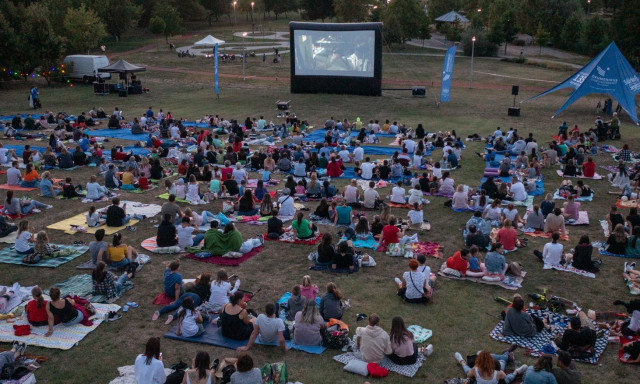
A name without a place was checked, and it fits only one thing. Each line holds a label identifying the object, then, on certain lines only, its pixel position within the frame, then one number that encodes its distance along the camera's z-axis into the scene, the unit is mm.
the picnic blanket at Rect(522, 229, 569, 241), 15055
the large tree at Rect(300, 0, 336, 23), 73062
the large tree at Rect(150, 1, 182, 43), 67812
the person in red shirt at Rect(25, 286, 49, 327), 10216
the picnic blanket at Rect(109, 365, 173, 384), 8820
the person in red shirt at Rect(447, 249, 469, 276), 12641
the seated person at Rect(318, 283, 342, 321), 10562
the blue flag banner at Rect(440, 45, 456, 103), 31812
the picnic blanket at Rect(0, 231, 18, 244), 14633
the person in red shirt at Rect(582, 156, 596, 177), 20500
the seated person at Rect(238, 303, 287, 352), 9672
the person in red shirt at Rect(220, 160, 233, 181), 19281
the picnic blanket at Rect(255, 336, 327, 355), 9695
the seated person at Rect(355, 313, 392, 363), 9188
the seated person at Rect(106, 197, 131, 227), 15484
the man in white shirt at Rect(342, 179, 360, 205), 17364
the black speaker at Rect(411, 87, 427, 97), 38281
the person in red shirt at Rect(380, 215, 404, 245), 14117
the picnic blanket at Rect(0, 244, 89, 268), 13211
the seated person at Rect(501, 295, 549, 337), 10016
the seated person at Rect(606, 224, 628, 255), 13781
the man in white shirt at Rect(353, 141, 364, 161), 22328
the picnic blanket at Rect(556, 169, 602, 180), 20516
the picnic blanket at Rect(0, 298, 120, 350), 9836
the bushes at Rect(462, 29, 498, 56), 59500
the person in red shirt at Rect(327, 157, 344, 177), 21000
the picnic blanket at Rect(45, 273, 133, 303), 11508
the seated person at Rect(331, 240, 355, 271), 12891
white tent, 47319
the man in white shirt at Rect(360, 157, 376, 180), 20562
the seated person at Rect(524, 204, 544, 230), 15531
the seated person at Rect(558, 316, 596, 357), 9414
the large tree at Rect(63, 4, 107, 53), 49344
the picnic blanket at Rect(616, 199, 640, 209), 17516
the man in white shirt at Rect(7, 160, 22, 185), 19250
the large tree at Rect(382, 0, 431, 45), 61312
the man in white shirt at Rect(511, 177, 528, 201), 17900
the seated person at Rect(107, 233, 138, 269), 12773
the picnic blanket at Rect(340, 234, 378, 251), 14375
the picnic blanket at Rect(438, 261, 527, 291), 12195
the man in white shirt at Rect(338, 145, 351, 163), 22672
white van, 44144
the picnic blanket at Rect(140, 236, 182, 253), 13984
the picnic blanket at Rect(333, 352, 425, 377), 9058
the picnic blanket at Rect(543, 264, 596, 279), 12750
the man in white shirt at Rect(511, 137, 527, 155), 23250
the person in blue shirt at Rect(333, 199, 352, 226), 15758
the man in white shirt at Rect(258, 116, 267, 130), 28750
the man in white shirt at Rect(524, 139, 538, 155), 22641
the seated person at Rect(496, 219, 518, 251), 14070
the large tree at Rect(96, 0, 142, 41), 62488
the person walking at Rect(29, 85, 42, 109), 34312
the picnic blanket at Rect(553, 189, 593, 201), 18250
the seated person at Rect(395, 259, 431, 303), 11383
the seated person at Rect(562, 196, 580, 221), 16141
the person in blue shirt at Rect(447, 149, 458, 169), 21922
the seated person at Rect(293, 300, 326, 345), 9812
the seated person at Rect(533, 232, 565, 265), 13062
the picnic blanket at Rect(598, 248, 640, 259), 13773
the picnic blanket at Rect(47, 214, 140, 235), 15427
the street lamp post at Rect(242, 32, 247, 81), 46681
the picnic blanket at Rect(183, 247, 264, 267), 13323
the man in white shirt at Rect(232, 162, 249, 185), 18953
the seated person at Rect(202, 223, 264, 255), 13664
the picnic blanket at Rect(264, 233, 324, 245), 14594
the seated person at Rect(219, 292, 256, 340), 9891
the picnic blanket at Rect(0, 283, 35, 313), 11048
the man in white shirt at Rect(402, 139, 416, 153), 23738
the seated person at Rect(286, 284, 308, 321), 10445
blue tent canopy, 27844
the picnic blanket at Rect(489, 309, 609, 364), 9669
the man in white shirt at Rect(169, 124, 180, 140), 26188
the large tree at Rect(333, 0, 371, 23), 63225
